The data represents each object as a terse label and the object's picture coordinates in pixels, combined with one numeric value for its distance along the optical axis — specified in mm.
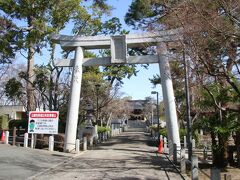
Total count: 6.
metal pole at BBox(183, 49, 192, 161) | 11045
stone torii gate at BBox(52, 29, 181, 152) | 15010
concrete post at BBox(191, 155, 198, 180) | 7227
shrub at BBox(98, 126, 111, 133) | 24740
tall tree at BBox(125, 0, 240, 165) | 6608
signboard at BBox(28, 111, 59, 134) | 15212
